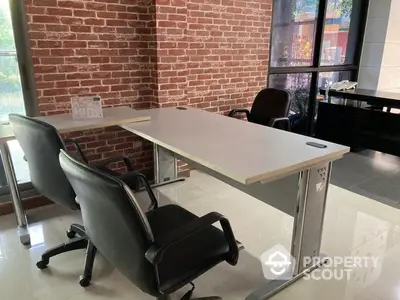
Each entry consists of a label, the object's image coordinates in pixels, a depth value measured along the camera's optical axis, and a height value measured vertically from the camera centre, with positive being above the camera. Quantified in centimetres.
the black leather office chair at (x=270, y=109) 336 -62
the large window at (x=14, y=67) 250 -16
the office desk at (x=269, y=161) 165 -55
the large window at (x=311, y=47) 432 +4
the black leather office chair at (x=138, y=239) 119 -74
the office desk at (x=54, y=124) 227 -55
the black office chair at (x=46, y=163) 178 -65
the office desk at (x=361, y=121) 391 -86
